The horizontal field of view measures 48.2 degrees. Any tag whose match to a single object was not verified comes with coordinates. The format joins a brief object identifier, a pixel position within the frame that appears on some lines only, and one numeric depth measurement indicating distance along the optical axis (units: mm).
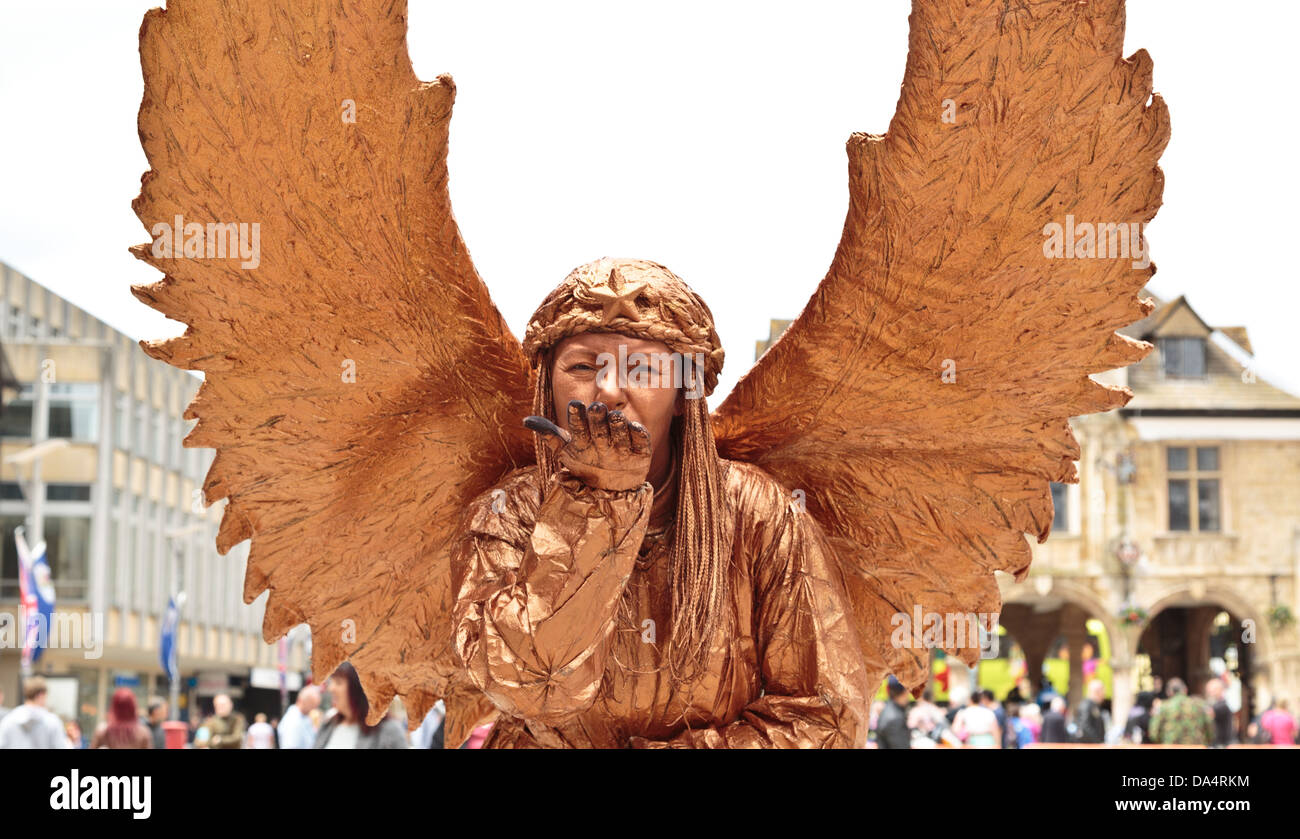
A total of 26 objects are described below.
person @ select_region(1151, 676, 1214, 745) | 13617
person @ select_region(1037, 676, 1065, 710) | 20042
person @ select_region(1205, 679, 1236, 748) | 14914
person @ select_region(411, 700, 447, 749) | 9195
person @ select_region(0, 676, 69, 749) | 8594
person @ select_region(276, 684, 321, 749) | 8624
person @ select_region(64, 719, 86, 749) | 13811
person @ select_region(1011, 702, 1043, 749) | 15234
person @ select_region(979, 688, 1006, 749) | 14061
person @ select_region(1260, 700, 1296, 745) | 15797
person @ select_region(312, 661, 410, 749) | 7227
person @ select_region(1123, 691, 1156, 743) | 17094
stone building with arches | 30672
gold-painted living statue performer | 3057
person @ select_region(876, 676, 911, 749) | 10938
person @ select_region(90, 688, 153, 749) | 8984
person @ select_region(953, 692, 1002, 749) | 12109
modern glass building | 26359
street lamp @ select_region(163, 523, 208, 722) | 16441
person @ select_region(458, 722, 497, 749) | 8101
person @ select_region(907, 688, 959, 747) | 13578
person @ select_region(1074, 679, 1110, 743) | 15602
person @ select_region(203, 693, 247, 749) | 10195
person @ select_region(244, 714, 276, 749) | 11703
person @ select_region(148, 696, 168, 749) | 11859
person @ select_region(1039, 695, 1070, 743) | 15055
